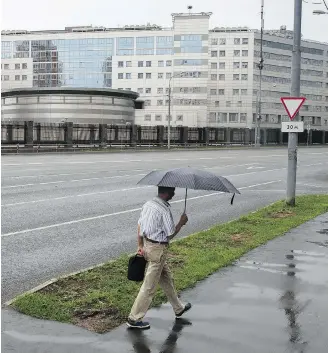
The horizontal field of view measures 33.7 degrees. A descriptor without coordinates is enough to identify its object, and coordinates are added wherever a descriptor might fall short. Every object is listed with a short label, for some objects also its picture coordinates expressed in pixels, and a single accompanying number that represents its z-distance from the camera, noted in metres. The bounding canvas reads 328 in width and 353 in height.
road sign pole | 14.55
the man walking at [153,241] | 5.50
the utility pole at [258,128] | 71.97
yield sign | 14.12
